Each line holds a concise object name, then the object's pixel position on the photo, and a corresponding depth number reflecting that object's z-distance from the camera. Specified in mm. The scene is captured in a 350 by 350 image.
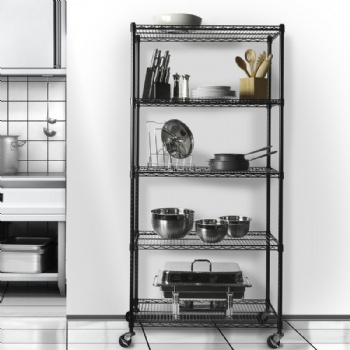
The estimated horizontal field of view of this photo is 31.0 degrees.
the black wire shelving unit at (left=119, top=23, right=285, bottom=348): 3295
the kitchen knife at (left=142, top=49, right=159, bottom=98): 3395
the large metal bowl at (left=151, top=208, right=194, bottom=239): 3291
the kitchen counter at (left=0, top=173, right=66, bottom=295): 4129
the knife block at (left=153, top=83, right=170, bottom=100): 3391
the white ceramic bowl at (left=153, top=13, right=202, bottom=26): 3338
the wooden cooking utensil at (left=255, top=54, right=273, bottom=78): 3338
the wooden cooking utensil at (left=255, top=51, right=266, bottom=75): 3395
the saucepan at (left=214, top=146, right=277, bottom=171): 3326
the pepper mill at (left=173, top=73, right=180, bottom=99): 3473
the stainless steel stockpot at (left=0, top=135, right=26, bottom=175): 4383
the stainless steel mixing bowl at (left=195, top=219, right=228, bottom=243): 3309
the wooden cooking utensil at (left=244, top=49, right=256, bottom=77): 3429
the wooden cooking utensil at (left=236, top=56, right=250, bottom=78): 3447
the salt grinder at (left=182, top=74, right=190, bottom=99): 3451
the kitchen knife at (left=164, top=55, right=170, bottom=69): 3459
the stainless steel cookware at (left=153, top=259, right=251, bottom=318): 3398
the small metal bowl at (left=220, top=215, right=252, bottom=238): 3404
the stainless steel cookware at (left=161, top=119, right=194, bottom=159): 3467
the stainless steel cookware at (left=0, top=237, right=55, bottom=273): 4184
